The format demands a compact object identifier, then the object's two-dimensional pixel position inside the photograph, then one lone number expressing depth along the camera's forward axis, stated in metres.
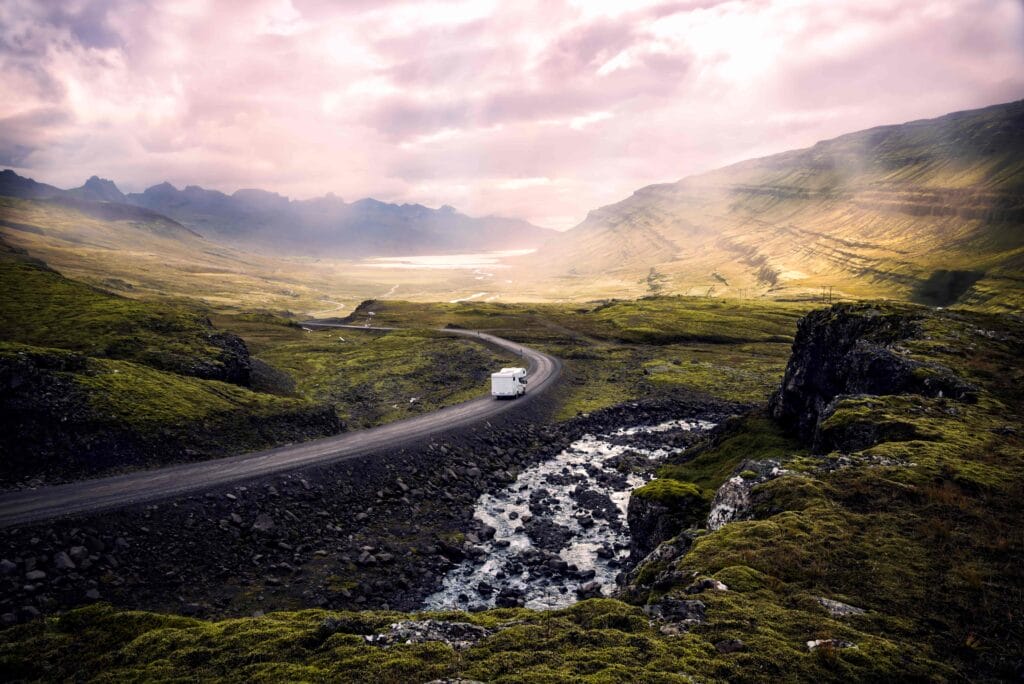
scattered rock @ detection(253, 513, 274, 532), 33.14
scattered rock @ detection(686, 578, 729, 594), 17.45
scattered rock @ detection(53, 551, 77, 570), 26.09
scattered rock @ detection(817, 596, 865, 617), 15.46
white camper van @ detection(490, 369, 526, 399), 69.69
